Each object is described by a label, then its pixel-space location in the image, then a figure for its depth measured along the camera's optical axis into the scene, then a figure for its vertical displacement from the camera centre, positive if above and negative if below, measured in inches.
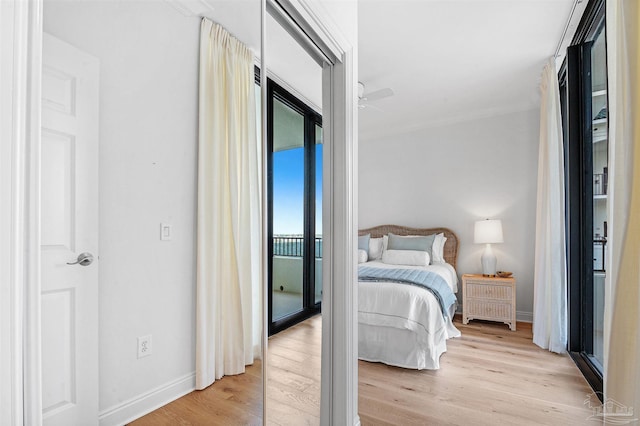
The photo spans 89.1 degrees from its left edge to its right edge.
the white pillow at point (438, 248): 165.6 -18.0
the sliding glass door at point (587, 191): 90.2 +7.0
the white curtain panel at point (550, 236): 110.3 -7.9
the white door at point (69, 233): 20.4 -1.5
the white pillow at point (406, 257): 158.2 -22.2
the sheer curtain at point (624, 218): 47.5 -0.7
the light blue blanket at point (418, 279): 113.6 -24.4
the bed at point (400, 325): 99.8 -36.2
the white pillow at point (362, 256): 171.0 -23.0
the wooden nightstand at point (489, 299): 142.3 -38.7
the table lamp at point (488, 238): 152.8 -11.8
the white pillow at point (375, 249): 183.5 -20.7
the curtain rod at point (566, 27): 89.4 +57.4
